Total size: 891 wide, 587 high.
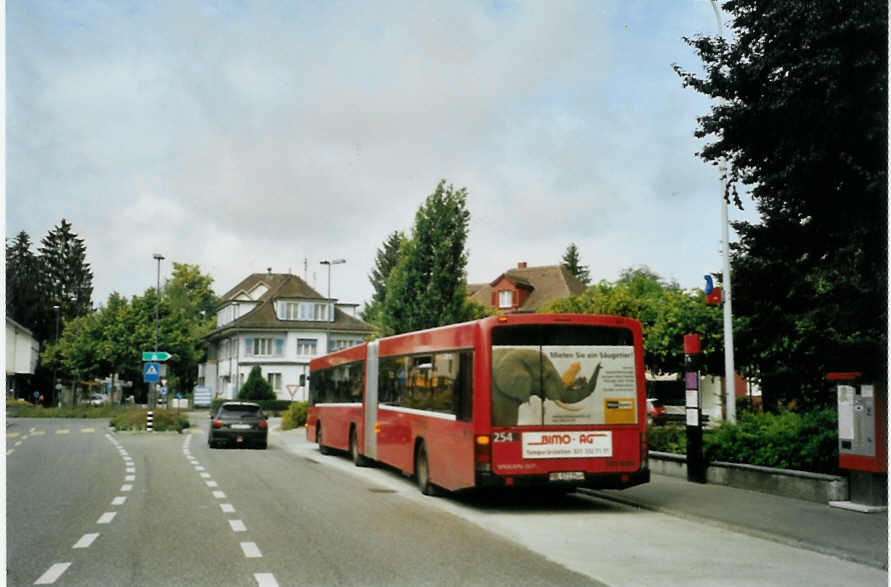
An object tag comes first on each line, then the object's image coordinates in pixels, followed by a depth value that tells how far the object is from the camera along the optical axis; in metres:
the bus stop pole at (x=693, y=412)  16.80
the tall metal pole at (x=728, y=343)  22.03
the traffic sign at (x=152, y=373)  41.81
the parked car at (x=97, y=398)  110.46
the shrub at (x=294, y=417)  45.06
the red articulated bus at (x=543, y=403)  13.31
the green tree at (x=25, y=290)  88.88
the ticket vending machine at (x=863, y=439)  12.48
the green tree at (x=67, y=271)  99.44
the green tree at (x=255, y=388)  71.25
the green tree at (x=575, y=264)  113.69
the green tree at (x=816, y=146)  10.68
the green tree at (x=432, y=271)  45.84
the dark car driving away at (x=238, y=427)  29.38
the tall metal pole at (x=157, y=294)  48.48
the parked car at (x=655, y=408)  40.57
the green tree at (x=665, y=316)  39.87
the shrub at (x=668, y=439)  18.94
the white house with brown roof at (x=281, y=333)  82.44
